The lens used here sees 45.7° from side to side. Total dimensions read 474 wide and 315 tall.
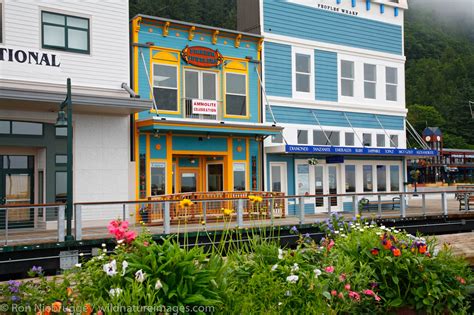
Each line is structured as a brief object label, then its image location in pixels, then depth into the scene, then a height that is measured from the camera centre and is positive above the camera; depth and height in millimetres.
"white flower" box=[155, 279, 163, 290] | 4664 -860
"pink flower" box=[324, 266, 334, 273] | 5816 -930
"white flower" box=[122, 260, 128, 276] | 4836 -724
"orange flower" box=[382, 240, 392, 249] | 6188 -722
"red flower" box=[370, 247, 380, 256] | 6242 -804
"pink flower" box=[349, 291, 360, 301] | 5536 -1150
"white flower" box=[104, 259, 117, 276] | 4845 -754
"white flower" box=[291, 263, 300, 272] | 5719 -900
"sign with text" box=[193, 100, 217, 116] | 20922 +2746
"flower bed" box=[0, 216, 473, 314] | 4828 -962
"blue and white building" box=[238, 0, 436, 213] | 23219 +3813
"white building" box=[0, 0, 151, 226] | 16953 +2412
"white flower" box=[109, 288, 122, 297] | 4590 -906
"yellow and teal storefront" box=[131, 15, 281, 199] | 19656 +2673
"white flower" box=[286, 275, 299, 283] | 5461 -955
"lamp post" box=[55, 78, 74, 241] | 13672 +657
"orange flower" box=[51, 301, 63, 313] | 4512 -999
